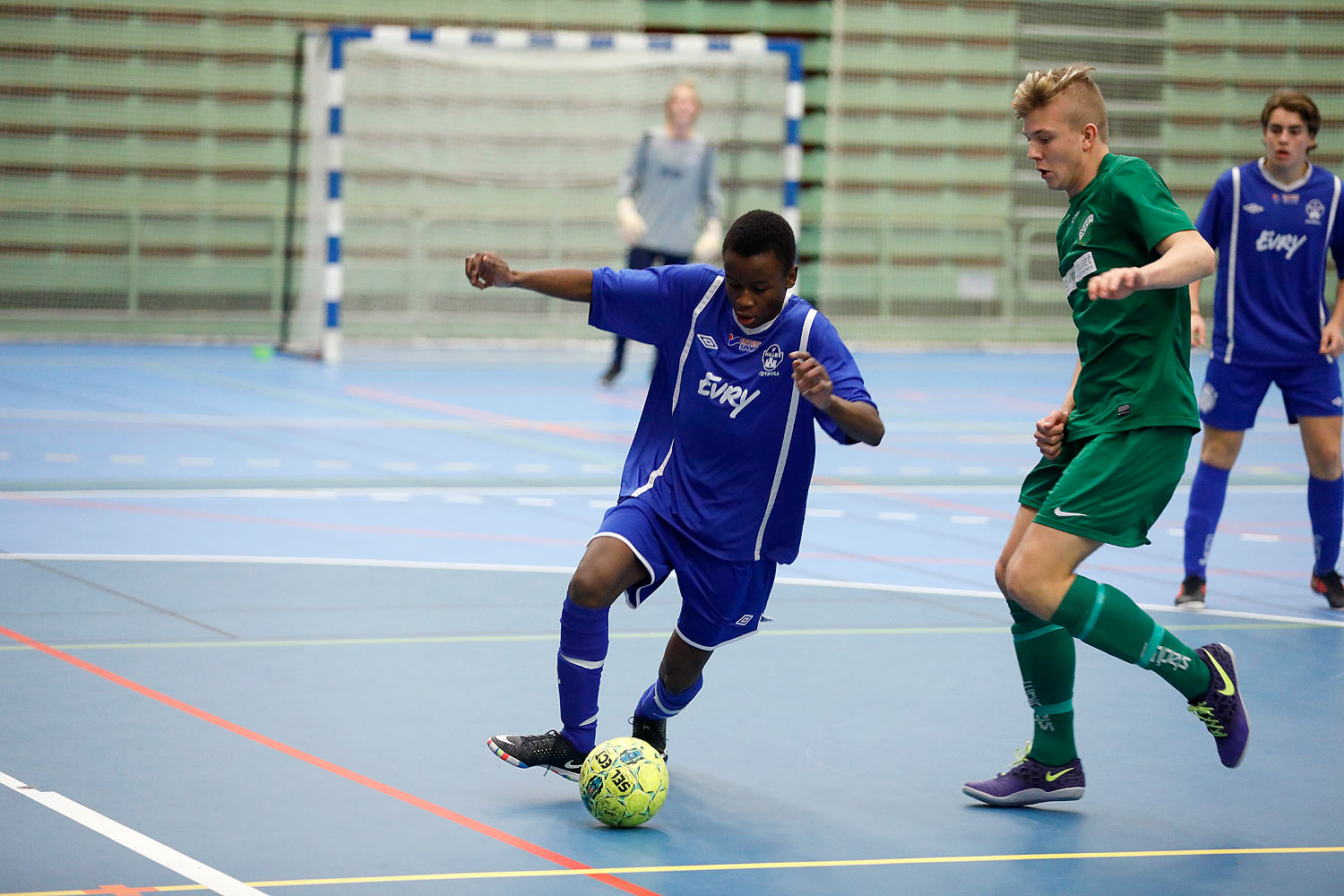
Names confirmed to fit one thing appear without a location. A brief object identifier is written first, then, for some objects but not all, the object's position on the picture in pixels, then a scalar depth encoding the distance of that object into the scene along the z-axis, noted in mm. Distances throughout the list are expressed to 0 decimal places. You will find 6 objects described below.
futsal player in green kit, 8312
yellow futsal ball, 7918
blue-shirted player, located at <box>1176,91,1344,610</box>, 13578
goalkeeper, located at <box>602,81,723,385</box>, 27187
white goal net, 34719
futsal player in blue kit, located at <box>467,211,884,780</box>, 8500
